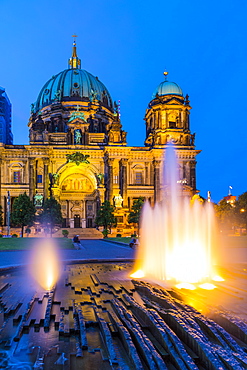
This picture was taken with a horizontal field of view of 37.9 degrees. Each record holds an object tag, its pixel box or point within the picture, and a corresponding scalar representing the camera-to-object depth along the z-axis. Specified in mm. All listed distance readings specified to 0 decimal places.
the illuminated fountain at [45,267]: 12516
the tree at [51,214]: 55938
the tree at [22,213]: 51812
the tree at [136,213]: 58178
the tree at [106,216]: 58384
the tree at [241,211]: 59100
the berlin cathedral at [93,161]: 67375
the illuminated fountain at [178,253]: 13586
